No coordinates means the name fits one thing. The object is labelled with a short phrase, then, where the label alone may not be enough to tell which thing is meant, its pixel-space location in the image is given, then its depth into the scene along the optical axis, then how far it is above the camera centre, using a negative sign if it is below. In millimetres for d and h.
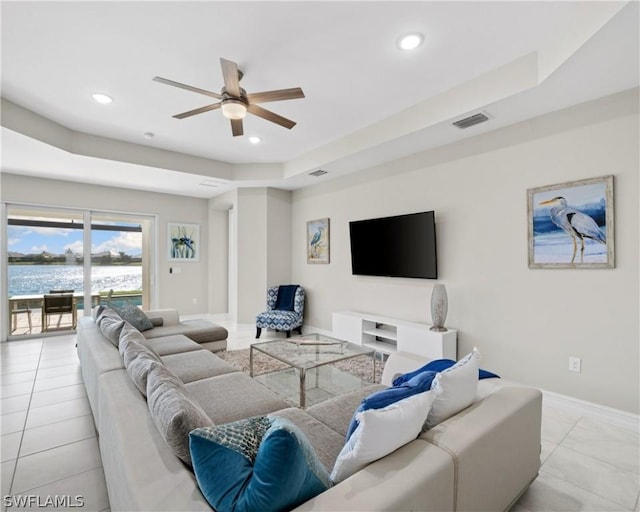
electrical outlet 2840 -934
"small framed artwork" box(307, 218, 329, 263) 5527 +343
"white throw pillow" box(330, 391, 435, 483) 1097 -624
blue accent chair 5184 -946
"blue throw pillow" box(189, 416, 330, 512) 884 -609
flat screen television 3938 +183
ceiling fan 2403 +1343
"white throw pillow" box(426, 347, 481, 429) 1438 -609
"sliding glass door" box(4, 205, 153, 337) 5152 -49
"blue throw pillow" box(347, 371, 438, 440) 1354 -603
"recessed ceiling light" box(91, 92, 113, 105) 3199 +1659
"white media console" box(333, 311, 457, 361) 3566 -955
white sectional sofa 980 -723
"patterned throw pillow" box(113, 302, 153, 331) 3857 -670
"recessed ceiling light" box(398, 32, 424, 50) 2389 +1659
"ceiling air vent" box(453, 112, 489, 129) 3088 +1376
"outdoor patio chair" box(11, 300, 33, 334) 5074 -778
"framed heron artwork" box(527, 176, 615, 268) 2687 +305
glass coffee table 3018 -1146
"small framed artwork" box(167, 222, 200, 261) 6582 +410
